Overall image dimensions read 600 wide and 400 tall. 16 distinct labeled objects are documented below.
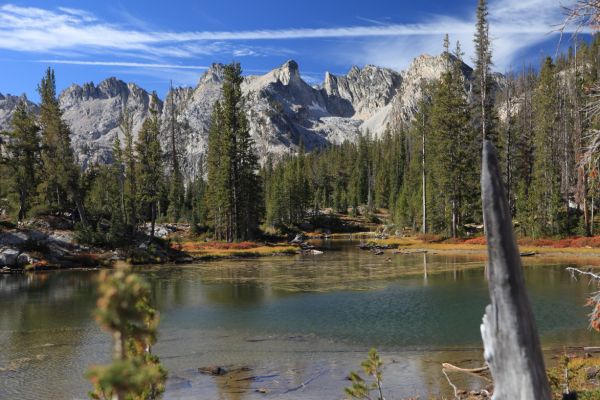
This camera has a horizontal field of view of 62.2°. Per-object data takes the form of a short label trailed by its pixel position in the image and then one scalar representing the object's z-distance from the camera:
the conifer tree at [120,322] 2.65
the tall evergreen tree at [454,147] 55.22
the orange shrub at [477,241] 47.35
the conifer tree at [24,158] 47.72
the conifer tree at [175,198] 86.75
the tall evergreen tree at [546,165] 47.12
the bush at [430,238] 53.83
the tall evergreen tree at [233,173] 57.91
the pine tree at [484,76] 50.53
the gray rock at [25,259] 38.38
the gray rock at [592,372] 11.31
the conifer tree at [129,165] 54.47
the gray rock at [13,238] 39.47
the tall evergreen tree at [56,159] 47.59
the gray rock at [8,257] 37.74
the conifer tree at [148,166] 51.31
